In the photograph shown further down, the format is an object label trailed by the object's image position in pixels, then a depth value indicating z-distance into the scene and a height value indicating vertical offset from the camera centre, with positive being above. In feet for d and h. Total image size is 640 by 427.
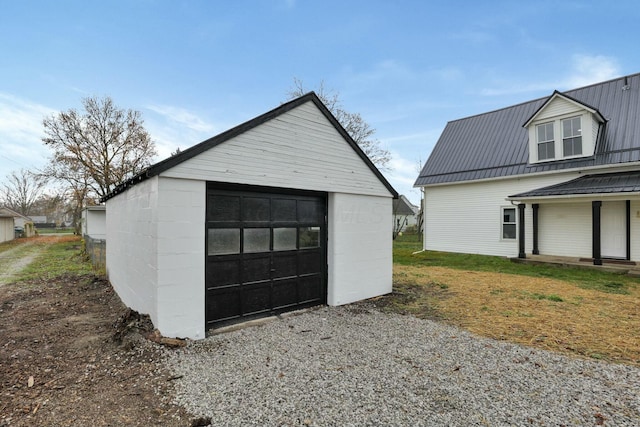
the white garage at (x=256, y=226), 14.25 -0.50
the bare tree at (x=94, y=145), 75.31 +18.66
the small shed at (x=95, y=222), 58.80 -1.18
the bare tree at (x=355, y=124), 69.92 +23.66
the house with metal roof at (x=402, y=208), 113.60 +4.14
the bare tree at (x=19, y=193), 144.25 +11.23
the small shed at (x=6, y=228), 82.58 -3.67
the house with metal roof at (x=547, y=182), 35.19 +5.25
